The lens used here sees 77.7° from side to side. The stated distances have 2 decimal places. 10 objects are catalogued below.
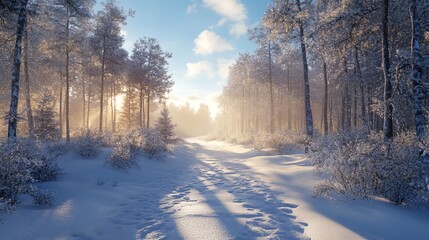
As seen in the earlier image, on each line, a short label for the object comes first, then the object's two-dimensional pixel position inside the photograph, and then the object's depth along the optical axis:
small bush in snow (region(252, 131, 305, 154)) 16.75
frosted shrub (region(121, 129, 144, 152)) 13.32
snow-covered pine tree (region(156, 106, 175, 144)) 23.56
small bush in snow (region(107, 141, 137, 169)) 10.54
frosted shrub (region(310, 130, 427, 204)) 5.51
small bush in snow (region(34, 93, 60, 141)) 17.66
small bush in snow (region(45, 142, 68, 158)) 11.57
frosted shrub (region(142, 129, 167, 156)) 14.08
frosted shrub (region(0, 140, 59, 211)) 5.25
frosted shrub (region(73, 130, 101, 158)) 11.33
